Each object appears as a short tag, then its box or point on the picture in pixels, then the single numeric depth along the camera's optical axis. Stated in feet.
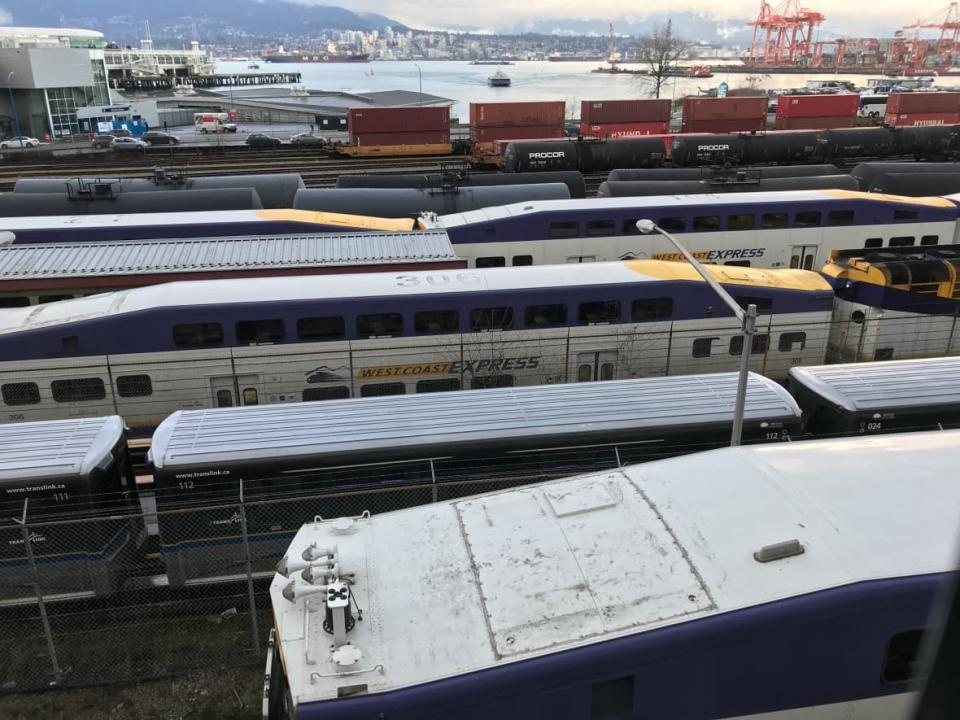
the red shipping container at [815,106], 208.85
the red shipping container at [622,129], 192.24
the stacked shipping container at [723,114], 195.62
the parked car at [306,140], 215.72
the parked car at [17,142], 232.69
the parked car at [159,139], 245.04
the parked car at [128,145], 209.73
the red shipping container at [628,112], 191.62
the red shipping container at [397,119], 184.65
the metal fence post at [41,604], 32.94
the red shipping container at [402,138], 186.50
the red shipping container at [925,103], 205.67
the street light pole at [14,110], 255.29
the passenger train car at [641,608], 21.33
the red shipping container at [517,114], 178.81
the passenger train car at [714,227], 83.61
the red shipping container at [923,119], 208.13
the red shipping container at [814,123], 211.20
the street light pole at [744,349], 35.50
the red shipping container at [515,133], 179.73
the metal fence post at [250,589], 34.09
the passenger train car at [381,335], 52.60
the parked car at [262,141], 220.84
